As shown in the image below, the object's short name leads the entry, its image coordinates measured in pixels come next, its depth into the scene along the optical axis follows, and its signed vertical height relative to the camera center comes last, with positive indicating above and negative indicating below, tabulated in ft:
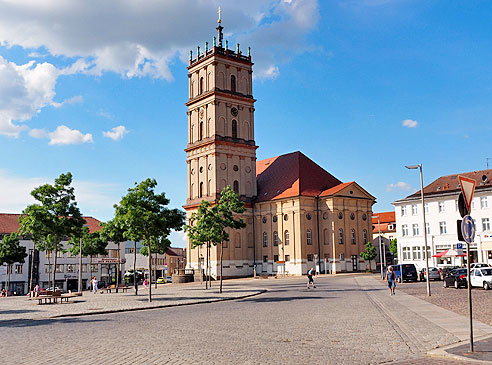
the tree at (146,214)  109.91 +8.89
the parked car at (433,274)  175.52 -7.86
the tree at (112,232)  138.62 +7.08
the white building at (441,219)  222.07 +14.25
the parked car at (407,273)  167.63 -6.98
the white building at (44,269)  283.18 -6.77
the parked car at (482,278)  116.26 -6.27
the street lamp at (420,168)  104.49 +16.86
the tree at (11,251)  212.64 +3.02
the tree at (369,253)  273.33 -0.60
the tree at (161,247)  209.49 +3.25
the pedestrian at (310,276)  149.39 -6.72
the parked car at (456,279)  124.91 -6.94
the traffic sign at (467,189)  40.55 +4.71
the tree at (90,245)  210.18 +4.81
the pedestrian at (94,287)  166.20 -9.53
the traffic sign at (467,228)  39.47 +1.62
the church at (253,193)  274.98 +32.80
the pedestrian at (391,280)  110.73 -6.00
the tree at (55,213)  122.93 +10.72
